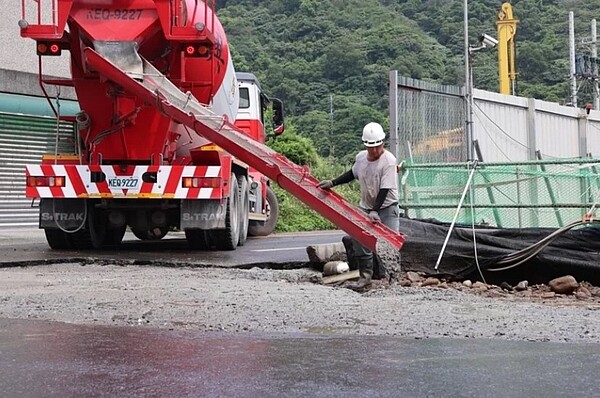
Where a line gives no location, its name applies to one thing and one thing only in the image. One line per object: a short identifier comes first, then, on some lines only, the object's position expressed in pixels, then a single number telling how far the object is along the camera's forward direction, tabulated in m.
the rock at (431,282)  9.93
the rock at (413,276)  10.13
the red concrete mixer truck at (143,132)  11.23
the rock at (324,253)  10.67
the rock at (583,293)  9.22
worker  9.40
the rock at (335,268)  9.88
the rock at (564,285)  9.60
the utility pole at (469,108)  18.33
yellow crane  36.69
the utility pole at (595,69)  42.56
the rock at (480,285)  9.89
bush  23.69
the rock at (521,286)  9.98
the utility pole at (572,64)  37.62
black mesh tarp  10.13
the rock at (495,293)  9.20
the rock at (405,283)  9.72
